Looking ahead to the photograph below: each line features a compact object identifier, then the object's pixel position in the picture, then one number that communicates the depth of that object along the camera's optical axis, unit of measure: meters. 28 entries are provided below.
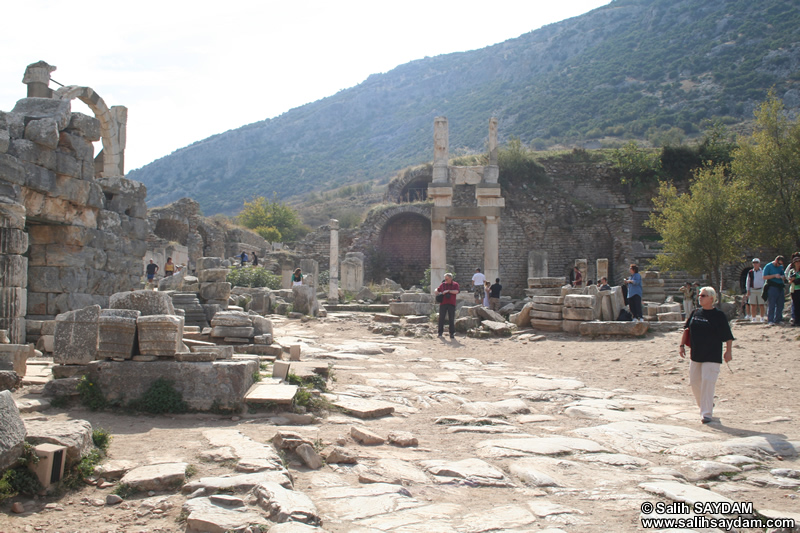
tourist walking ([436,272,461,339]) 12.55
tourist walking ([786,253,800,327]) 10.41
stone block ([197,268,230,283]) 12.29
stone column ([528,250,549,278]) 27.89
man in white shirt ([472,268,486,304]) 18.47
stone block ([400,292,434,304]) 18.17
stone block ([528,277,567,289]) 16.33
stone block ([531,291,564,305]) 13.12
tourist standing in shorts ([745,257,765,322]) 12.17
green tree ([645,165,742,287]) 16.31
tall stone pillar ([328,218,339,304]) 20.65
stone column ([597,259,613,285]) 22.00
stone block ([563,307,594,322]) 12.41
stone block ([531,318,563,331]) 13.02
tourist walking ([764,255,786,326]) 11.05
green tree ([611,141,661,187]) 32.12
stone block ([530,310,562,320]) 13.08
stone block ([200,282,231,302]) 11.77
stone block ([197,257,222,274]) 16.97
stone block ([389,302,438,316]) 16.53
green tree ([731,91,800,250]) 15.62
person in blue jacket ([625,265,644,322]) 12.78
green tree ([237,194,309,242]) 46.94
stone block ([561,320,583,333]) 12.55
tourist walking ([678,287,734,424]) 5.54
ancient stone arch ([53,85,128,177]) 11.21
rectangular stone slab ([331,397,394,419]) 5.45
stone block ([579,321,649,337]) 11.64
